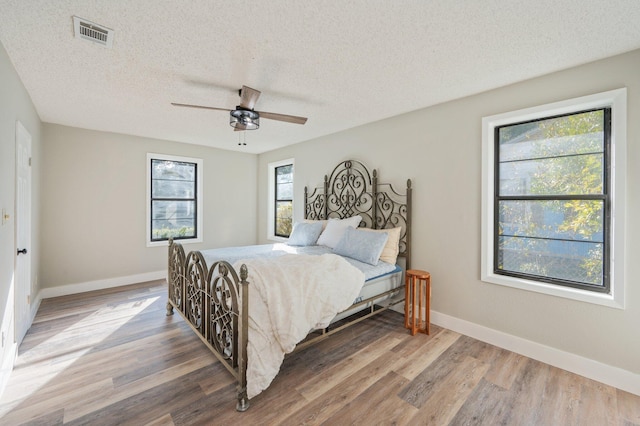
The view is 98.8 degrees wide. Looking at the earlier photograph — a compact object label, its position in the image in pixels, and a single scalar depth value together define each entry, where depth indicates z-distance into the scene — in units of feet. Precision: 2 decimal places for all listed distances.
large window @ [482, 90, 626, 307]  7.29
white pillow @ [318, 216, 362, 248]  12.48
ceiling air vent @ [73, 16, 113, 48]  5.86
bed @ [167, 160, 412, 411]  6.38
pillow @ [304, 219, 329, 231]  14.11
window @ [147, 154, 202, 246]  16.06
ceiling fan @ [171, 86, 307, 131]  8.36
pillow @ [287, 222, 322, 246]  13.37
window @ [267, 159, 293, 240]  18.33
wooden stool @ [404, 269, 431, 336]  9.55
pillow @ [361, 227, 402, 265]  10.73
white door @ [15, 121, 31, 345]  8.41
